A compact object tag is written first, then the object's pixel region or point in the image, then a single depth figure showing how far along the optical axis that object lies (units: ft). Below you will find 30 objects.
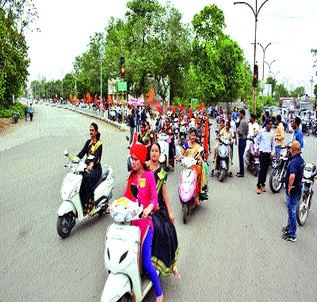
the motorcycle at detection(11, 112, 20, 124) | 92.17
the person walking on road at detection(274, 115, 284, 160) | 33.14
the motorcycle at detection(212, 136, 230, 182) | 31.30
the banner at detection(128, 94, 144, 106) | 77.05
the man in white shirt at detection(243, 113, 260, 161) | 34.94
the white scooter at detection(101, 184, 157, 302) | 11.01
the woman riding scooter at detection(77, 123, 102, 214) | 20.03
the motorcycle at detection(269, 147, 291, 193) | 27.48
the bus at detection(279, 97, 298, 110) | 122.19
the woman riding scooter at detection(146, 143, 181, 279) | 12.75
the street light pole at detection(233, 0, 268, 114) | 71.68
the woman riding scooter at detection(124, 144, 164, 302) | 12.18
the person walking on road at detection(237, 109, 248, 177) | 32.73
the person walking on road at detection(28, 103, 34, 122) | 104.42
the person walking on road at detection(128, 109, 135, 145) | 60.85
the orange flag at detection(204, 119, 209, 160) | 39.77
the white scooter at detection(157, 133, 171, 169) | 33.73
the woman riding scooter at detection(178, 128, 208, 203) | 22.86
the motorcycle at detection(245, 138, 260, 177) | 34.27
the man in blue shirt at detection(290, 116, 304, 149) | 28.27
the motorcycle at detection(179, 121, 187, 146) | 53.35
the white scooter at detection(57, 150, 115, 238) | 18.67
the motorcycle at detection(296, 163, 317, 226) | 20.53
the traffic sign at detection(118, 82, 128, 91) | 72.18
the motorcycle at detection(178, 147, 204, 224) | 20.93
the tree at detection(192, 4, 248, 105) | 135.95
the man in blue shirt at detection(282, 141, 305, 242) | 17.89
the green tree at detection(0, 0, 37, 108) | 74.29
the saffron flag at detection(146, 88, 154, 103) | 74.33
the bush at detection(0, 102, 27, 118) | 101.30
